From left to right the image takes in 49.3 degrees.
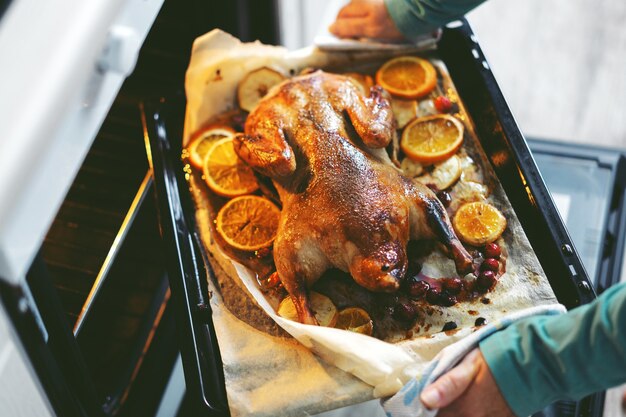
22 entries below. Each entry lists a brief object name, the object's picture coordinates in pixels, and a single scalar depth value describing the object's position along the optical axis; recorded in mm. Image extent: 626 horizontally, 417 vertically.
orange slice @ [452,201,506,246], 1721
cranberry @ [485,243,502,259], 1691
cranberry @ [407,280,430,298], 1633
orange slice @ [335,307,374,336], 1590
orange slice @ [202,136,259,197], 1863
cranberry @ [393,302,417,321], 1600
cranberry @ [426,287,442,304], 1630
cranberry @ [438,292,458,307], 1629
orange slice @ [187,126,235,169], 1900
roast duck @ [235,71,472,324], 1583
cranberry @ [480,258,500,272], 1665
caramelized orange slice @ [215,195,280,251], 1760
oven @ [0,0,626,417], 995
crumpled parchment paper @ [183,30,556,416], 1474
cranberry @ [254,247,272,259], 1745
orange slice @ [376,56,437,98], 1993
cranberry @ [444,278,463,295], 1643
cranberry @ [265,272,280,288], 1696
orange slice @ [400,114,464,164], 1866
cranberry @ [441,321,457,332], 1581
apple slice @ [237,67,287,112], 2006
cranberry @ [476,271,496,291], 1644
